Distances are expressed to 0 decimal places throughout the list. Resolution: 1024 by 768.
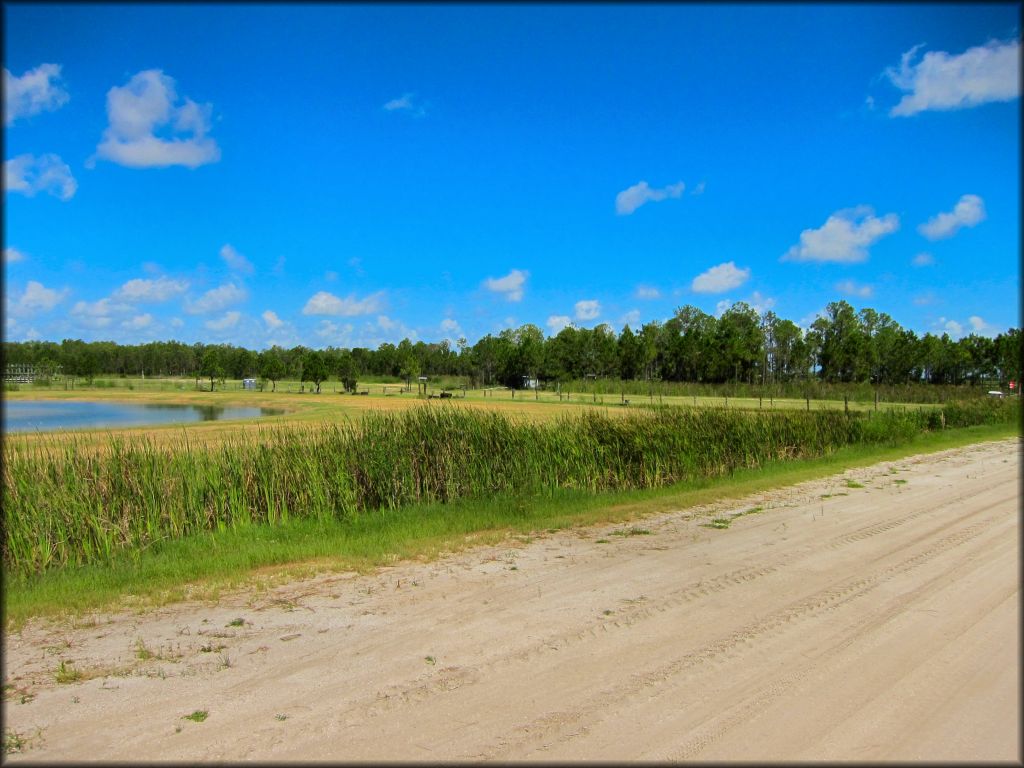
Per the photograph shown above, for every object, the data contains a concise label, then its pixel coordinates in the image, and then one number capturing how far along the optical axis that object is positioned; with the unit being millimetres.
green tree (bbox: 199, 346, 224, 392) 87312
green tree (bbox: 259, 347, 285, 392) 86438
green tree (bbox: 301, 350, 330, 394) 78812
